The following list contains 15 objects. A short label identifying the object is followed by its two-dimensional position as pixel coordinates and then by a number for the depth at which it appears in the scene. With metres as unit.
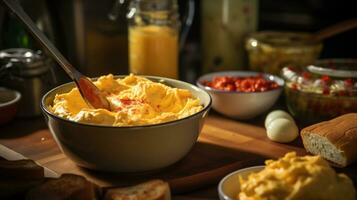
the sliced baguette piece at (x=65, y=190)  0.91
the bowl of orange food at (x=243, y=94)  1.37
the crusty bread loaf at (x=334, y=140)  1.09
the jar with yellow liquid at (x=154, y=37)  1.56
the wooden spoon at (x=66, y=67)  1.13
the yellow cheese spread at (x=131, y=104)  1.02
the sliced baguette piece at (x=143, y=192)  0.93
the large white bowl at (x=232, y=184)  0.90
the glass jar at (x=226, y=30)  1.69
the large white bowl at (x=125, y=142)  0.99
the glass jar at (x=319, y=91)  1.33
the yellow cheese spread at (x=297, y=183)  0.82
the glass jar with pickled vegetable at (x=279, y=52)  1.57
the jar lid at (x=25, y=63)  1.38
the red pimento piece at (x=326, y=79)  1.36
